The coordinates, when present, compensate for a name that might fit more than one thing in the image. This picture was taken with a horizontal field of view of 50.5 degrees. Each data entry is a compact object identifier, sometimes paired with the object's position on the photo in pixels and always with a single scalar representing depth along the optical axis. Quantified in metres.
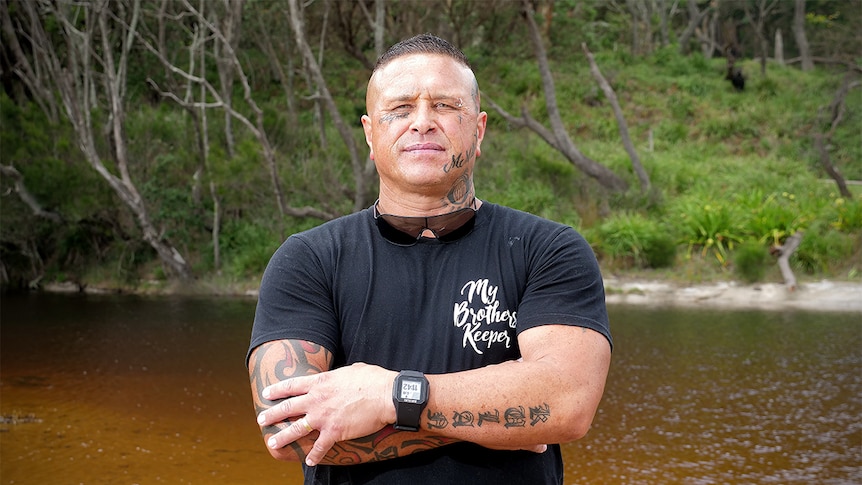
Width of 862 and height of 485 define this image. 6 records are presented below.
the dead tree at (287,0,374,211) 12.77
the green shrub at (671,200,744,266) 12.85
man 1.75
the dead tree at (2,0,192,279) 13.26
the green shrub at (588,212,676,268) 12.85
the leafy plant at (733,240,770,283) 11.89
